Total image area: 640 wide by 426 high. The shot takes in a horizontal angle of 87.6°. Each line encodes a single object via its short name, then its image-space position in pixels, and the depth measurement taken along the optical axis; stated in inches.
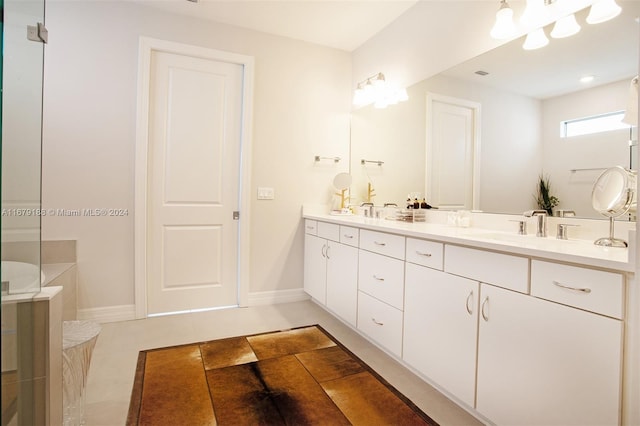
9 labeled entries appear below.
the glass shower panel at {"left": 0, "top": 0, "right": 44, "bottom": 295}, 36.1
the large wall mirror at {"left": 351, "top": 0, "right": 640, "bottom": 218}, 59.4
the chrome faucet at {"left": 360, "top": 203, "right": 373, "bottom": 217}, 125.1
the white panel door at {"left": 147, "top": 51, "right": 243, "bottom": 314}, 113.7
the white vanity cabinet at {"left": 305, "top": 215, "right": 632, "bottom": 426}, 42.6
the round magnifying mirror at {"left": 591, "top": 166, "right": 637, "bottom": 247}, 53.6
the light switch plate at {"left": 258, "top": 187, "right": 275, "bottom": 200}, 127.4
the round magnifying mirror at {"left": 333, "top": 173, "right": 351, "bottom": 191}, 133.8
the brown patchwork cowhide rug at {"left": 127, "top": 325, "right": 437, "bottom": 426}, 62.6
